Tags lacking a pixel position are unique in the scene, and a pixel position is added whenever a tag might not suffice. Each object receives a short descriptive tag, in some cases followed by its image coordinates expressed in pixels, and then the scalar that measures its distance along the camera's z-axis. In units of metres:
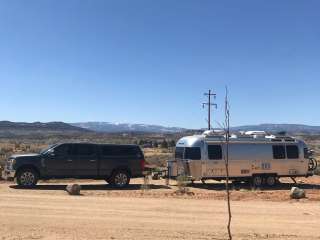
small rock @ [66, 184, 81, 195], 10.66
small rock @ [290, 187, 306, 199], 10.83
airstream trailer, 13.05
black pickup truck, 11.89
